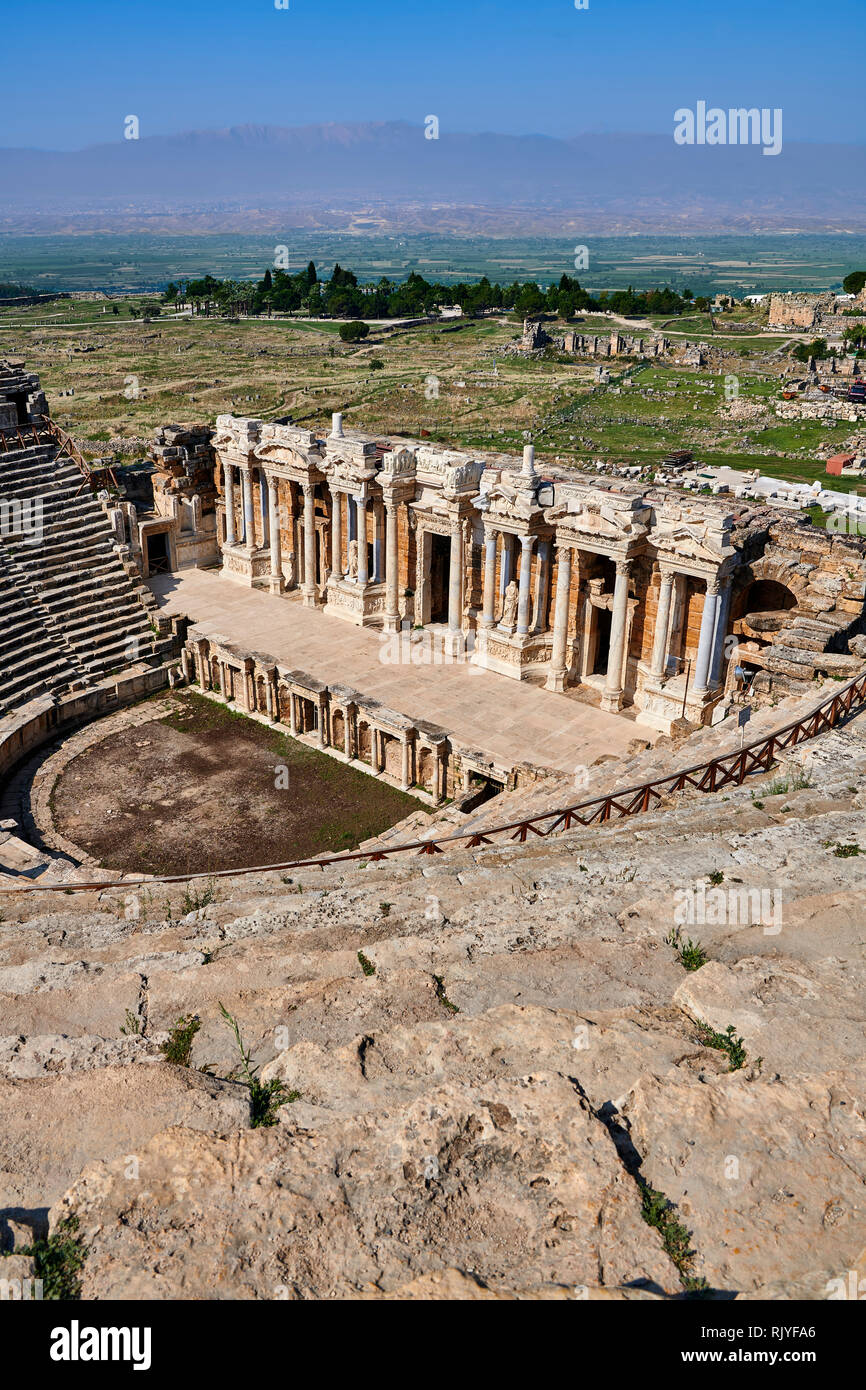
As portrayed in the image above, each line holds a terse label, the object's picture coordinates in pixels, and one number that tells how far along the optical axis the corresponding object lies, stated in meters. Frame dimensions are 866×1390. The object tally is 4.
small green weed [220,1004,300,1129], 8.92
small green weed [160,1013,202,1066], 10.35
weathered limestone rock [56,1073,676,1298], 7.20
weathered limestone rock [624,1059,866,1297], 7.38
